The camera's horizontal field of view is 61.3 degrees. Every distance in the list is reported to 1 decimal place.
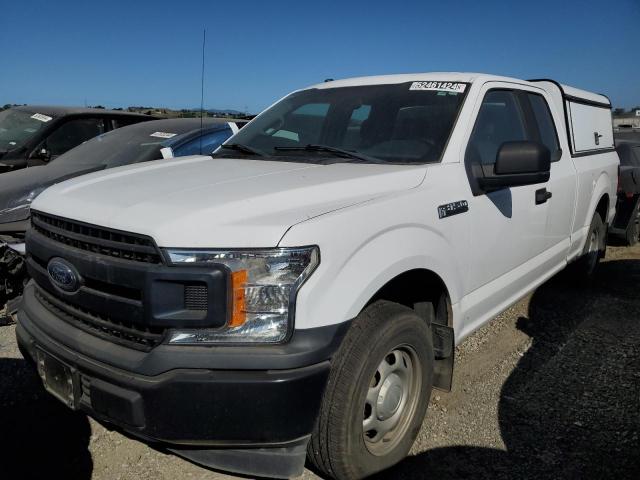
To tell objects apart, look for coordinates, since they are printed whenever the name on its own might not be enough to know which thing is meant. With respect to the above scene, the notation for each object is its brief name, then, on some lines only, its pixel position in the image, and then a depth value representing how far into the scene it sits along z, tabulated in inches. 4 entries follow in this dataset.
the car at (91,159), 174.4
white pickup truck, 75.7
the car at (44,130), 264.1
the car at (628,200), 285.0
